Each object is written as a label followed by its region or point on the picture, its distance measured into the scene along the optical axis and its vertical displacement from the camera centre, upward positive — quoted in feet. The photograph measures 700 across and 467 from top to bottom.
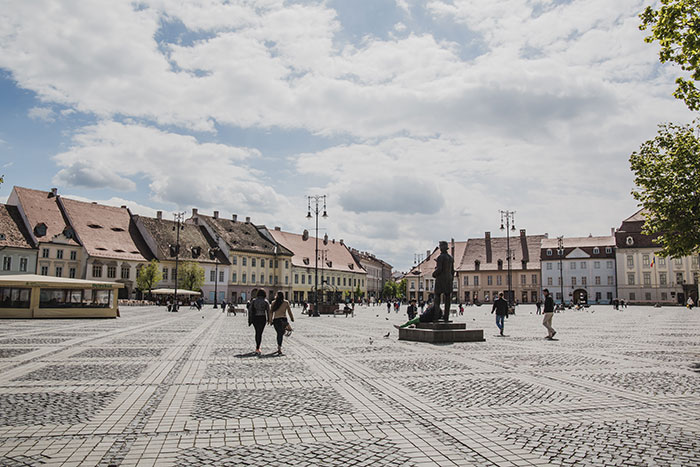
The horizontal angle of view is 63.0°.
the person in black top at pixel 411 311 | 90.07 -3.14
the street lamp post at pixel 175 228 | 146.00 +22.27
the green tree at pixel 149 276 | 212.64 +5.08
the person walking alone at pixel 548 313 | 62.18 -2.31
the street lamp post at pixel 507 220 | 168.66 +21.16
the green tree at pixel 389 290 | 425.28 +0.72
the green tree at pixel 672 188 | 56.29 +11.69
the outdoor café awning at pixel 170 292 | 179.40 -0.67
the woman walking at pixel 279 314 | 46.38 -1.93
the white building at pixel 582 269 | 299.17 +12.11
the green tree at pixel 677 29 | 41.60 +19.82
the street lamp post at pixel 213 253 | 259.56 +16.94
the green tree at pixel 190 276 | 230.68 +5.67
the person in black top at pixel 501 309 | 69.36 -2.13
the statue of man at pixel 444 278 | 59.26 +1.38
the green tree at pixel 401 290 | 416.46 +0.78
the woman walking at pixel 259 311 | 46.85 -1.71
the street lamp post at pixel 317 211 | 141.86 +19.86
